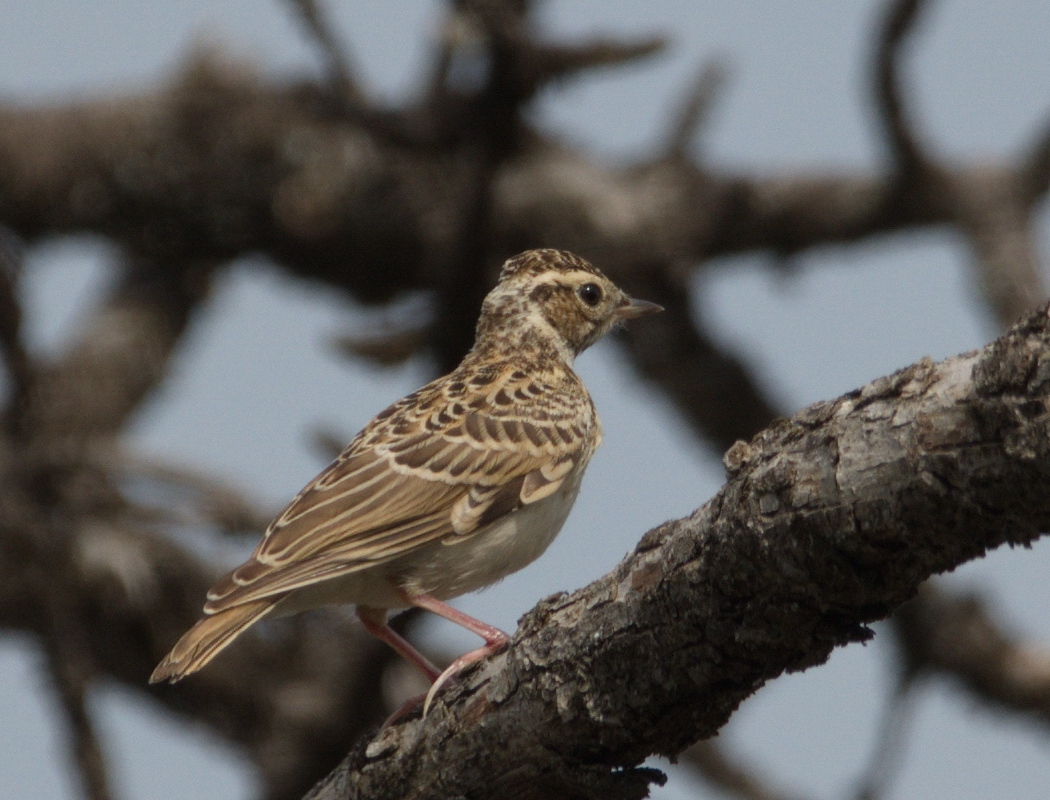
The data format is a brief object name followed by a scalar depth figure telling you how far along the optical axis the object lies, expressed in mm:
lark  6793
